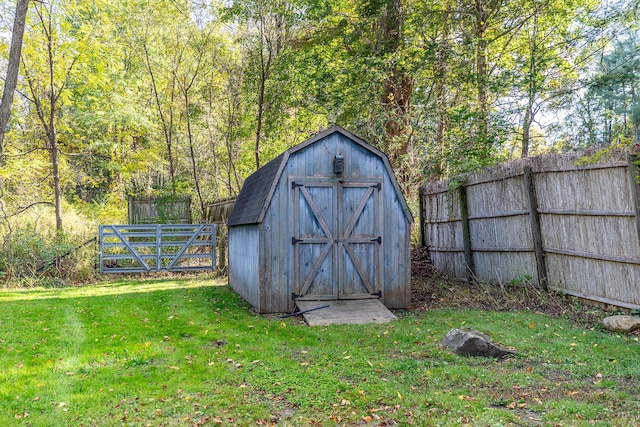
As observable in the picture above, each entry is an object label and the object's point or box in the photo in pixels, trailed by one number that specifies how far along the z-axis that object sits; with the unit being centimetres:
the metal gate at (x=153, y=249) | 1353
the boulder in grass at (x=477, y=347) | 511
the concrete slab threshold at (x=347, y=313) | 725
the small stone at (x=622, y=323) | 564
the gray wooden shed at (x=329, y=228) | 809
